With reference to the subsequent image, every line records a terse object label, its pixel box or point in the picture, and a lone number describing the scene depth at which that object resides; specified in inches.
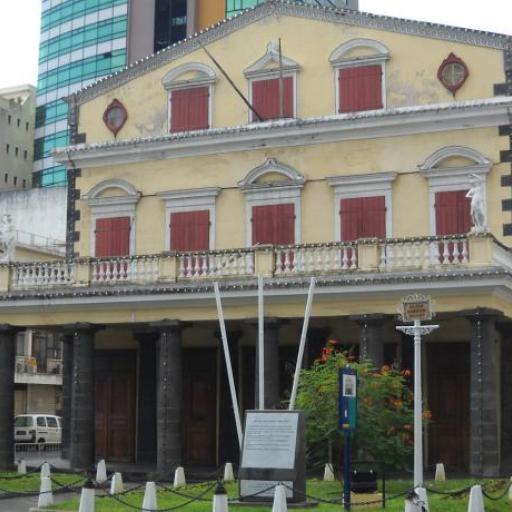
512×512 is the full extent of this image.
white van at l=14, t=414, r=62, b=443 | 1866.4
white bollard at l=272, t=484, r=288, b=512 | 705.6
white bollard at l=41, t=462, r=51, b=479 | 980.9
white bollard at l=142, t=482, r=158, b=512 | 796.0
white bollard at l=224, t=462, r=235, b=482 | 1069.1
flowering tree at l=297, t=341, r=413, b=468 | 920.3
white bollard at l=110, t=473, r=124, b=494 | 965.2
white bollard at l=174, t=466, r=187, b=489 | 1022.4
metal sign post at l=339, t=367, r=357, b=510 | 766.5
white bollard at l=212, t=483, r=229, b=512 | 710.5
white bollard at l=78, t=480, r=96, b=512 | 761.7
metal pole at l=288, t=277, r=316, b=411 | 934.4
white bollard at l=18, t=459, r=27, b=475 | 1169.4
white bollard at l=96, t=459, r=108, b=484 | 1077.8
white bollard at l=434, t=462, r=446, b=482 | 1034.0
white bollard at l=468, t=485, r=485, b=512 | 724.1
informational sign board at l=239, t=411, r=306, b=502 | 802.2
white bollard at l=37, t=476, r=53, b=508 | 875.4
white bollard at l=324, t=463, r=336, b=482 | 1015.0
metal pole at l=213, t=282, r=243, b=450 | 963.1
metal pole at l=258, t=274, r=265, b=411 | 996.2
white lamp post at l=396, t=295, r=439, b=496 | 792.9
